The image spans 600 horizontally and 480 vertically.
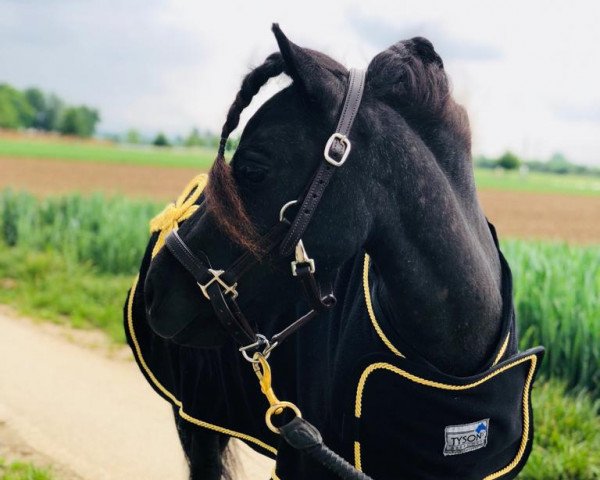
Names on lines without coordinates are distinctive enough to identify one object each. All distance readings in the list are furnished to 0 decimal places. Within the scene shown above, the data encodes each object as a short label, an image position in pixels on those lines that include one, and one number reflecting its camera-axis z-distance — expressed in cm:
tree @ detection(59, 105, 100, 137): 10612
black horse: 172
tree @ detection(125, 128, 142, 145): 11531
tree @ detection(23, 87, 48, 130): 11719
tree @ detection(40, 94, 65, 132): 11344
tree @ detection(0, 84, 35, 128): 10681
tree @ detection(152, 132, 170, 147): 10244
